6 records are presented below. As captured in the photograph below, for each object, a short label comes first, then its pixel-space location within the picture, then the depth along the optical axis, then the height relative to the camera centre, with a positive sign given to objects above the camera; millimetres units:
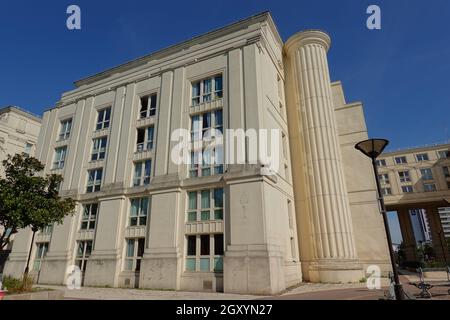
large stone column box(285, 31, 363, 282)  20594 +6913
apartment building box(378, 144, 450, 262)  53188 +16076
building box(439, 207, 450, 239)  193675 +19112
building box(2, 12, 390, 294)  17594 +5742
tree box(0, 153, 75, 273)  14570 +3161
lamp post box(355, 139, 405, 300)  8498 +3333
